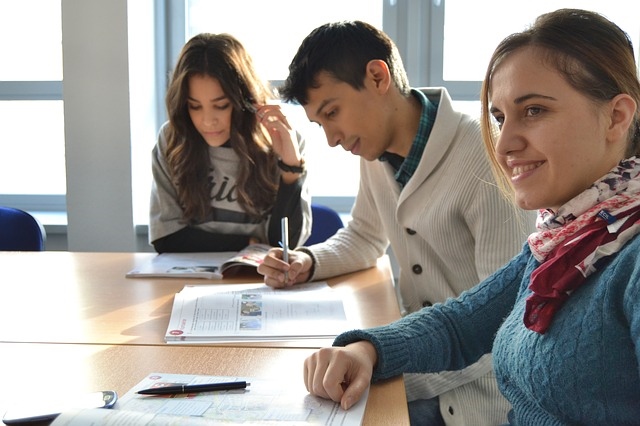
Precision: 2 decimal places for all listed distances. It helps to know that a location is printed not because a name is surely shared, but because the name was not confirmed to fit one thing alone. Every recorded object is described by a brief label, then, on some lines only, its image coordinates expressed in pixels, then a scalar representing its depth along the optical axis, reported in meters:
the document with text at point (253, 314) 1.41
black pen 1.09
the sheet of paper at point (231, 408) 0.91
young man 1.61
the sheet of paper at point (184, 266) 1.91
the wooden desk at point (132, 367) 1.12
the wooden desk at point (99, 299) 1.44
